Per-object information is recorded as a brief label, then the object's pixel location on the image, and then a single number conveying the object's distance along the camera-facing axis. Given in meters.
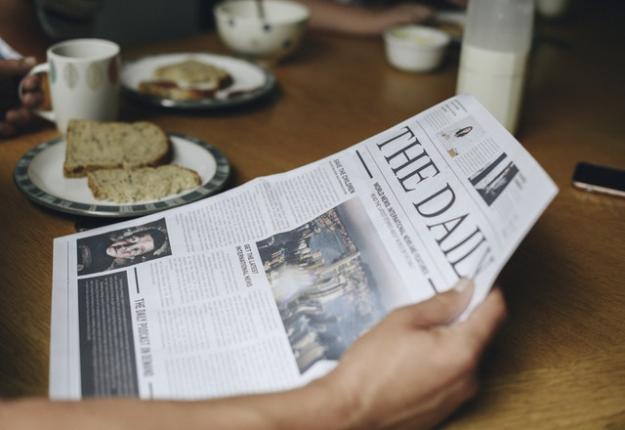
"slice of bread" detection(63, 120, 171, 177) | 0.79
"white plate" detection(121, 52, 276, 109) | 1.00
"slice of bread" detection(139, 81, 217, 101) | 1.02
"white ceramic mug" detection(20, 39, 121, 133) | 0.87
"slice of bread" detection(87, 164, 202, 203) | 0.73
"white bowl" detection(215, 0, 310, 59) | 1.18
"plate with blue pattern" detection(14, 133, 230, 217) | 0.69
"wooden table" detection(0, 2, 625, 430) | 0.52
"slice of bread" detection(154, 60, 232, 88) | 1.07
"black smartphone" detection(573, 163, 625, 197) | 0.84
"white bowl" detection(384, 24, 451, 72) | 1.22
